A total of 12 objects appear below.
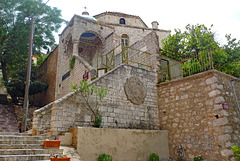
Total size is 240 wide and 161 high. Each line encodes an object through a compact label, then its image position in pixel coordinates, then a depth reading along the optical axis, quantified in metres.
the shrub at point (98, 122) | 7.80
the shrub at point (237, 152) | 6.25
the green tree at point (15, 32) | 17.17
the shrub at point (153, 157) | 8.20
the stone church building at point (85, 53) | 11.49
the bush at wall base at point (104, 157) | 6.83
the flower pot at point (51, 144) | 5.84
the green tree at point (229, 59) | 12.11
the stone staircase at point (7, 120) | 11.58
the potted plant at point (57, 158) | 4.71
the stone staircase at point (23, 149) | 5.06
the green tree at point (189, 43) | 11.96
